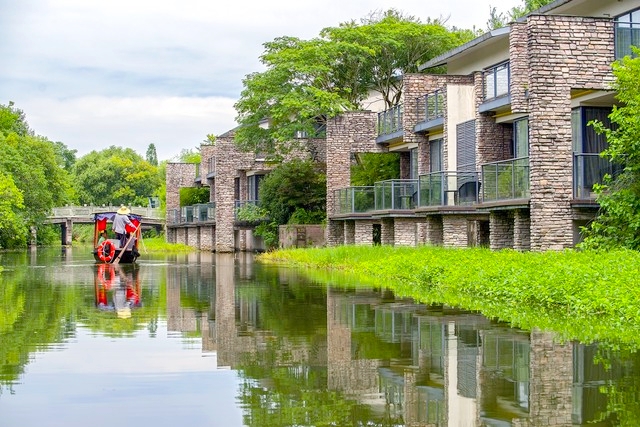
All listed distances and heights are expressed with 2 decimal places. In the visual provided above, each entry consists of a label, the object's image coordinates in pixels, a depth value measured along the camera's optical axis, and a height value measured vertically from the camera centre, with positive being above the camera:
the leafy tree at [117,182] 138.38 +7.46
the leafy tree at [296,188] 58.47 +2.76
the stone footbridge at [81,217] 107.00 +2.39
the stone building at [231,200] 70.31 +2.62
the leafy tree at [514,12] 64.50 +14.92
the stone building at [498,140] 28.97 +3.41
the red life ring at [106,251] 45.47 -0.42
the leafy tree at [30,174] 74.94 +5.00
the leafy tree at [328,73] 55.03 +8.65
